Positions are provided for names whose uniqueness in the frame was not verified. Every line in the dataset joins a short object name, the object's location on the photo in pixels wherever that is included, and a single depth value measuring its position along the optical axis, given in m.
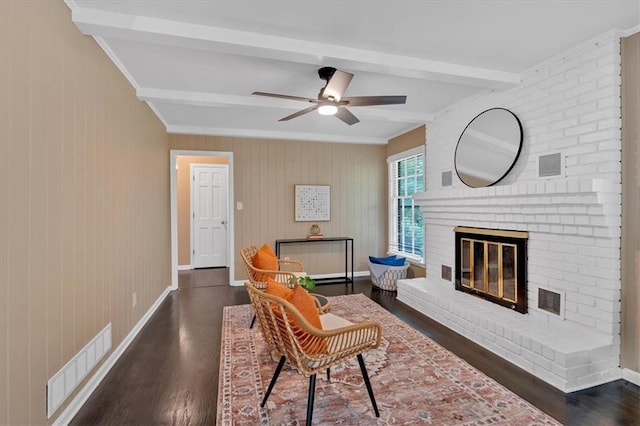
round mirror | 3.08
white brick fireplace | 2.29
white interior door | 6.58
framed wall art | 5.36
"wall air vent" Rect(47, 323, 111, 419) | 1.73
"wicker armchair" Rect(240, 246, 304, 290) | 3.35
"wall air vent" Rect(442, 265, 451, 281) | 3.98
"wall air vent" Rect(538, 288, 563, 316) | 2.64
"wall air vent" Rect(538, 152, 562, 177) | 2.67
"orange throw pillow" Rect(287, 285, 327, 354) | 1.74
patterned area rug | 1.87
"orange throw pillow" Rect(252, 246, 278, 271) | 3.47
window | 4.87
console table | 5.22
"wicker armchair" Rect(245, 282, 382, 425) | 1.68
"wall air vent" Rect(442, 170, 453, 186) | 3.96
